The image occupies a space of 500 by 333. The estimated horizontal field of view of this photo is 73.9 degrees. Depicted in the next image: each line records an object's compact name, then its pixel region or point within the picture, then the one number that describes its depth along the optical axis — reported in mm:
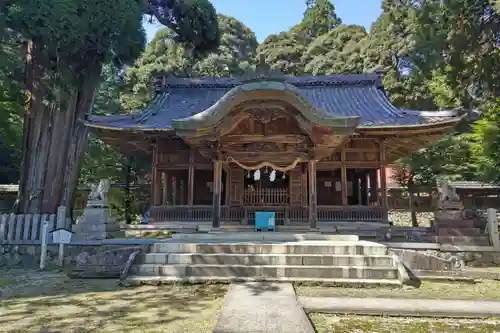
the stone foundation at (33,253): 8875
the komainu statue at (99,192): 9688
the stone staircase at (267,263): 6555
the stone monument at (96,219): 9250
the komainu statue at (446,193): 8805
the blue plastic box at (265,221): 11031
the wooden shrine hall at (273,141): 9055
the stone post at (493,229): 8438
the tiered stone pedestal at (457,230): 8531
